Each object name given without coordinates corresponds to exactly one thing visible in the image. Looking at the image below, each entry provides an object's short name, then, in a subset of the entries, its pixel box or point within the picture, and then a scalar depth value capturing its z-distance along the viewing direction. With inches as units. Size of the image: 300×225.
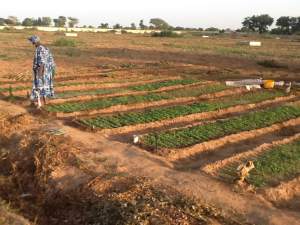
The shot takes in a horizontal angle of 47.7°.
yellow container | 391.5
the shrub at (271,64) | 576.1
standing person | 290.8
